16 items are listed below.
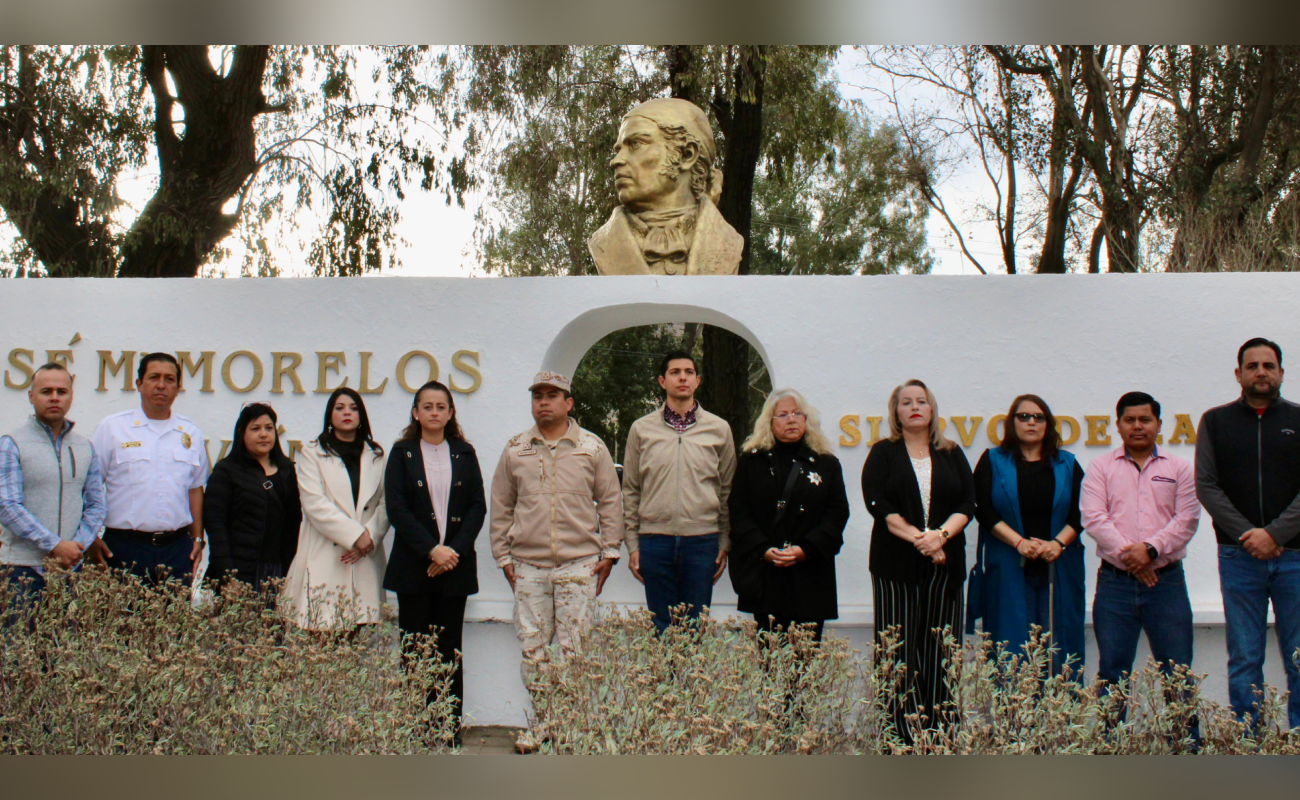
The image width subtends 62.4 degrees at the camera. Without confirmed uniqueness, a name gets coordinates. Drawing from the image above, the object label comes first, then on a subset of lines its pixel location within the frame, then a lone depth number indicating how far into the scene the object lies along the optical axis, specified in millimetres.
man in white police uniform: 4535
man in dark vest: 4152
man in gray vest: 4273
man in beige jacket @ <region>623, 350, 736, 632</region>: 4480
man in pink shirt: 4285
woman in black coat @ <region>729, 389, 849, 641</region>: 4297
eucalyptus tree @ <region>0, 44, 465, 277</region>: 9453
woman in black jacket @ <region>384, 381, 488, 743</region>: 4367
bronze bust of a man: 5887
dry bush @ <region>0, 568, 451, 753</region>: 3037
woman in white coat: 4410
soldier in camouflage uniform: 4414
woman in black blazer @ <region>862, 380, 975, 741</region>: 4227
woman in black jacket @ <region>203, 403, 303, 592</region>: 4387
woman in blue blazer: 4395
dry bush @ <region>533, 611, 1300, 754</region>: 2961
